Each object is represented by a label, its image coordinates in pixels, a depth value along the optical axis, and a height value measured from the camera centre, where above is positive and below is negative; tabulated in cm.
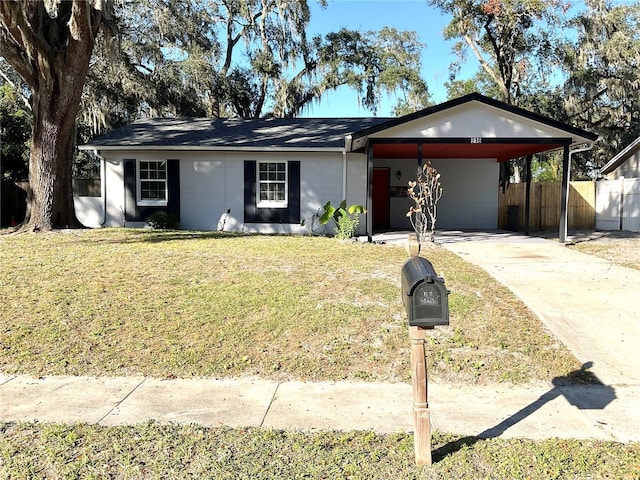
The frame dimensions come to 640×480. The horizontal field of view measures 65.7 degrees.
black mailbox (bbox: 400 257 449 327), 293 -55
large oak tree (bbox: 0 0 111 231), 1155 +292
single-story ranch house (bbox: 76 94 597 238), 1463 +95
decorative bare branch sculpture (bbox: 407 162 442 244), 1131 -2
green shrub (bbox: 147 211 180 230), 1418 -38
